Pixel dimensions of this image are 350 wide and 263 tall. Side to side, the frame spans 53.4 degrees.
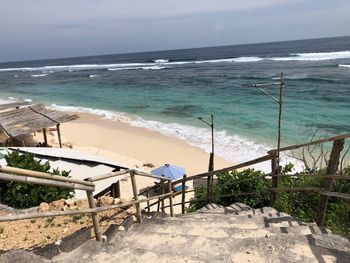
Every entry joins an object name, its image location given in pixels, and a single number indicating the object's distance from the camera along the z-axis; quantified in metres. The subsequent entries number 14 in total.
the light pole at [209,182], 6.84
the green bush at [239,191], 6.55
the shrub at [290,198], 5.23
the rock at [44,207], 5.15
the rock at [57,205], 5.25
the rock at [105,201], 5.22
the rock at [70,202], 5.37
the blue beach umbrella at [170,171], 11.24
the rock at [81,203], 5.40
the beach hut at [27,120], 11.93
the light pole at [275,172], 4.90
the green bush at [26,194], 5.99
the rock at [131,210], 4.90
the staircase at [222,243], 3.02
